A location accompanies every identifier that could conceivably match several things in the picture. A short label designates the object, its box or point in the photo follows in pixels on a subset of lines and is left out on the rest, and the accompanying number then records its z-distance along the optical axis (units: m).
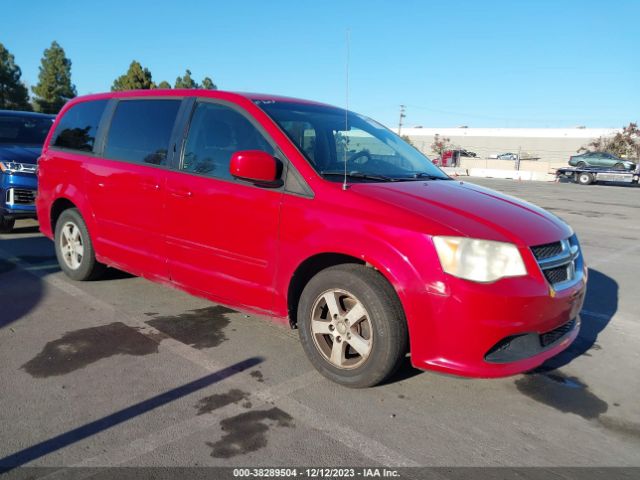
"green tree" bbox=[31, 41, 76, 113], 41.19
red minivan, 2.88
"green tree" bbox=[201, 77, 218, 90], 48.56
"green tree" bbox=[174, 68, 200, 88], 45.62
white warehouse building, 69.53
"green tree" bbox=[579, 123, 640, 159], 47.06
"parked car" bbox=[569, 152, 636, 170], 29.27
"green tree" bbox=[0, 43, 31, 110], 38.53
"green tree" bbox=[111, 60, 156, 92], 32.34
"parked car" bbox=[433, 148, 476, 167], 37.99
